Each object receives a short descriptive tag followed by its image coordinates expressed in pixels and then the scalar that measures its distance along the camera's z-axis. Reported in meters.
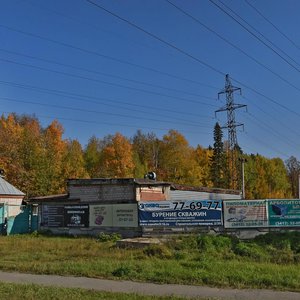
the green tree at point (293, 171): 135.25
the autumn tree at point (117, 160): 73.88
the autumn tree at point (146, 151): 84.75
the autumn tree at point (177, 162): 82.62
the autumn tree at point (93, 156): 78.94
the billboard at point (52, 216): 31.75
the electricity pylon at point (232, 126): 58.94
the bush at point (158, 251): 17.75
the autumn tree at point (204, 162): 88.56
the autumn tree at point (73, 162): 67.57
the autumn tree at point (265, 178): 108.76
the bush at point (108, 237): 26.34
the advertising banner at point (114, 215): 28.19
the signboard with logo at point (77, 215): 30.40
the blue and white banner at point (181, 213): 25.45
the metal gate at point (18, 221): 33.31
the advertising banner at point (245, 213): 24.56
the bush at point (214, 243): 19.02
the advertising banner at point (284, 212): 24.16
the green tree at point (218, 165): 88.94
